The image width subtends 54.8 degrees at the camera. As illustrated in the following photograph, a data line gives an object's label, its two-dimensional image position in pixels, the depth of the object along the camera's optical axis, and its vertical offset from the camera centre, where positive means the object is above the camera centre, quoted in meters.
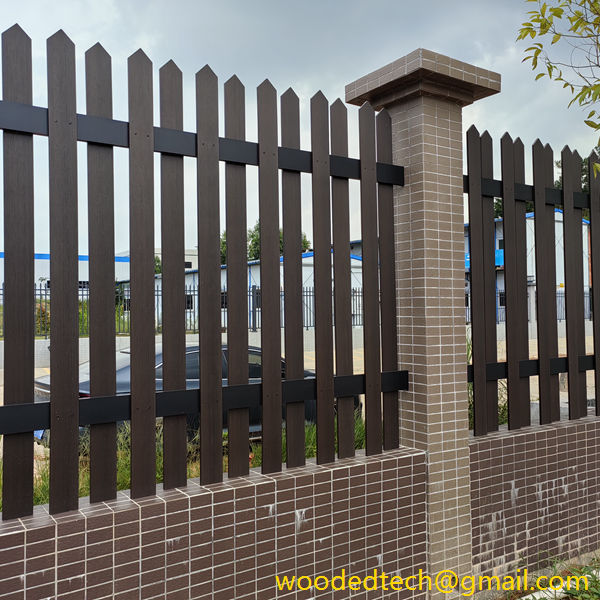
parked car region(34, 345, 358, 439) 4.74 -0.54
